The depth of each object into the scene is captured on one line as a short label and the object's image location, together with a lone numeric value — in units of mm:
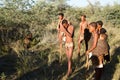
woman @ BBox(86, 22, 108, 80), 8305
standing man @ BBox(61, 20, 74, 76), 10430
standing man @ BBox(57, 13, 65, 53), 10941
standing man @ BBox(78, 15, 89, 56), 13273
